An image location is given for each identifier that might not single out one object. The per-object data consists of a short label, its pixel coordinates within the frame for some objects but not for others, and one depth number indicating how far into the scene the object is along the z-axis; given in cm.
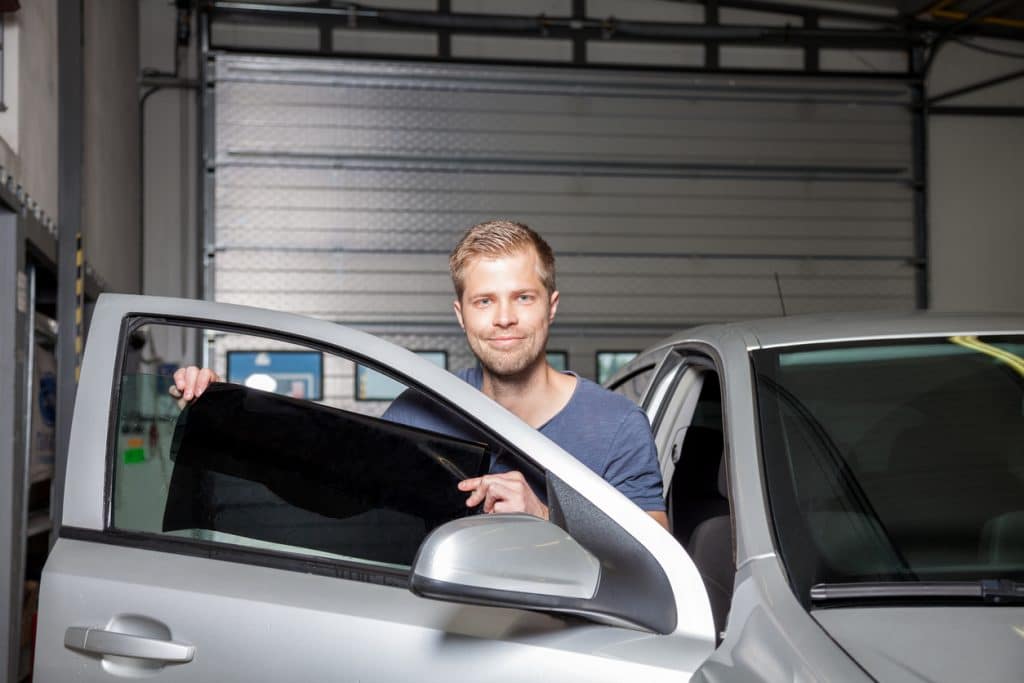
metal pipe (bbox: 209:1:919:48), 1004
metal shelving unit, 369
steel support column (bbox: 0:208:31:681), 367
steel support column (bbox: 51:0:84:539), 476
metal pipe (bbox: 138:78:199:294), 997
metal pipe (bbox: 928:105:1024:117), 1135
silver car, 146
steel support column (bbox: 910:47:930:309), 1105
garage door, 1005
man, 199
